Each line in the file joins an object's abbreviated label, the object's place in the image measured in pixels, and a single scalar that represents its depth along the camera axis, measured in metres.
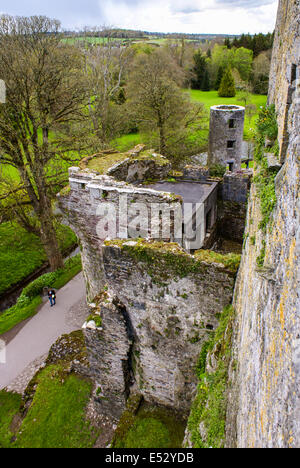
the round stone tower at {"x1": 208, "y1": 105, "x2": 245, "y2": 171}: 20.62
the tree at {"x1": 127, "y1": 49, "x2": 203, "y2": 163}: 23.56
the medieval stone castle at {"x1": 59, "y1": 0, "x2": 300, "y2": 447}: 2.52
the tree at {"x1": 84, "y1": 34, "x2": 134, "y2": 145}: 23.70
